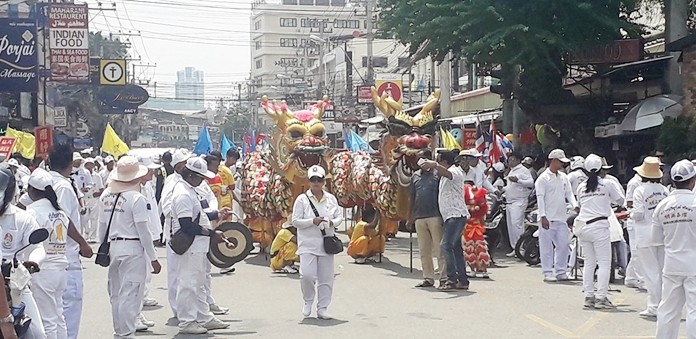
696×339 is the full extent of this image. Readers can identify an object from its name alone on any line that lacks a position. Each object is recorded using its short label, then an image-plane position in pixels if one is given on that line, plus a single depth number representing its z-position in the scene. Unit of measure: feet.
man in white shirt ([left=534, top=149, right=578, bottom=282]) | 44.06
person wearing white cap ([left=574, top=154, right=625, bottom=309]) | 35.91
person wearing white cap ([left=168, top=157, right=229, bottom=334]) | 31.04
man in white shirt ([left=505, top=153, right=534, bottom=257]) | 52.80
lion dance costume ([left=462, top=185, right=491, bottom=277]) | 45.24
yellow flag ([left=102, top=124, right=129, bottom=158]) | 78.07
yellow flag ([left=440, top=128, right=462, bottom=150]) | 66.17
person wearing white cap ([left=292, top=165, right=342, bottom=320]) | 34.42
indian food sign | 98.73
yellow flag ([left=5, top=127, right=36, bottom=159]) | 66.53
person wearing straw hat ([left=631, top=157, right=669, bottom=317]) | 32.09
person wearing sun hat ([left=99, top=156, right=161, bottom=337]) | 28.43
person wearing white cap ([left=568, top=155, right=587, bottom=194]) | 44.40
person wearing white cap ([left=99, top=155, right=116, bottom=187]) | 65.58
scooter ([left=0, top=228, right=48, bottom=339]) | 18.53
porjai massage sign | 75.41
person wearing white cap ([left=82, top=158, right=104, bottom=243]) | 65.00
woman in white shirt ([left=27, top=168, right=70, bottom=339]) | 23.29
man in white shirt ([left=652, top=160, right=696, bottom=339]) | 26.27
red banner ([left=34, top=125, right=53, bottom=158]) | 71.92
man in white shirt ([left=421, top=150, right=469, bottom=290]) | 40.91
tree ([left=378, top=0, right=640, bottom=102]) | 60.03
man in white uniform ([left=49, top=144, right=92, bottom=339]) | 26.13
